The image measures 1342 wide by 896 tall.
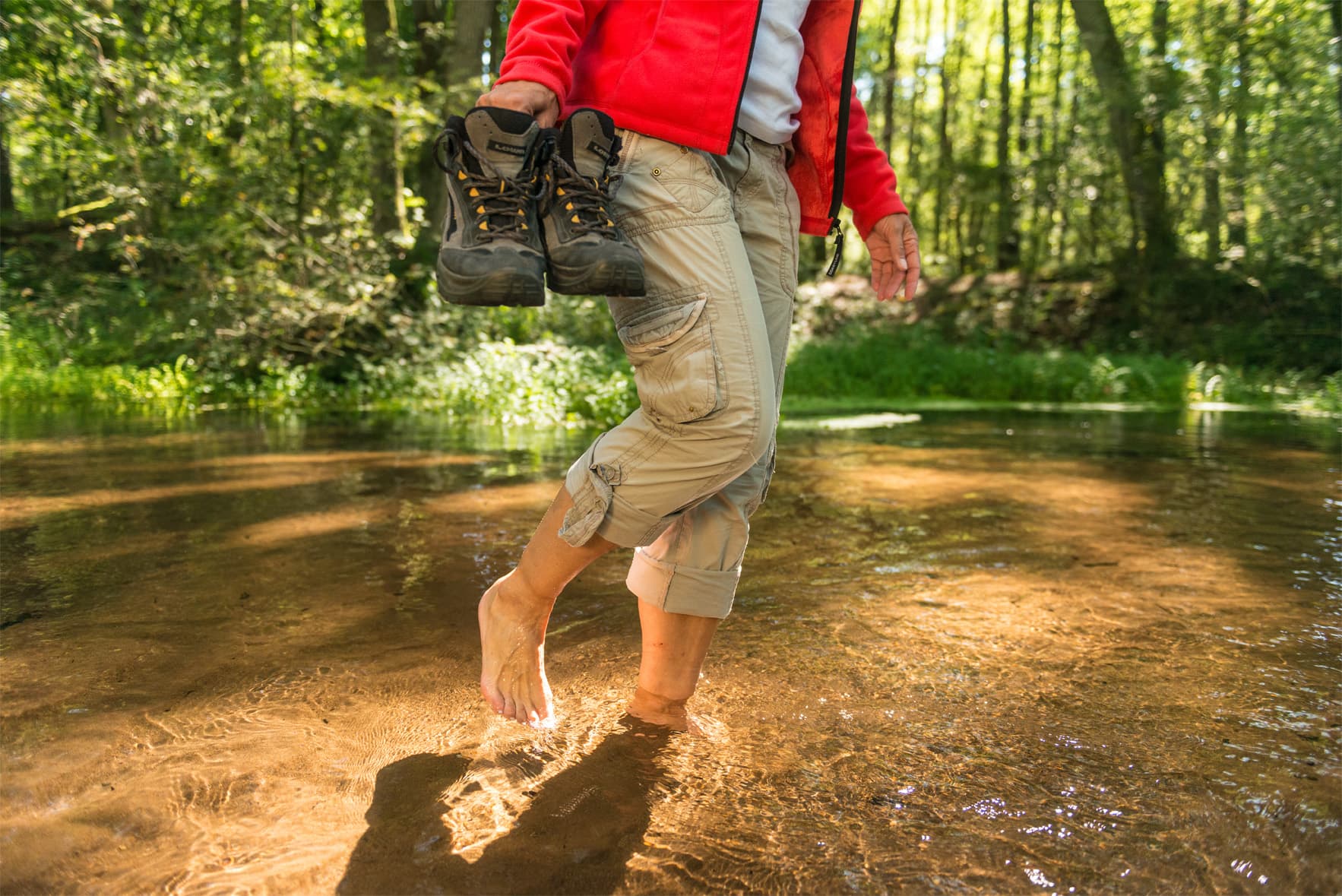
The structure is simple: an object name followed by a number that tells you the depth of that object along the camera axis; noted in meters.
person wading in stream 1.81
